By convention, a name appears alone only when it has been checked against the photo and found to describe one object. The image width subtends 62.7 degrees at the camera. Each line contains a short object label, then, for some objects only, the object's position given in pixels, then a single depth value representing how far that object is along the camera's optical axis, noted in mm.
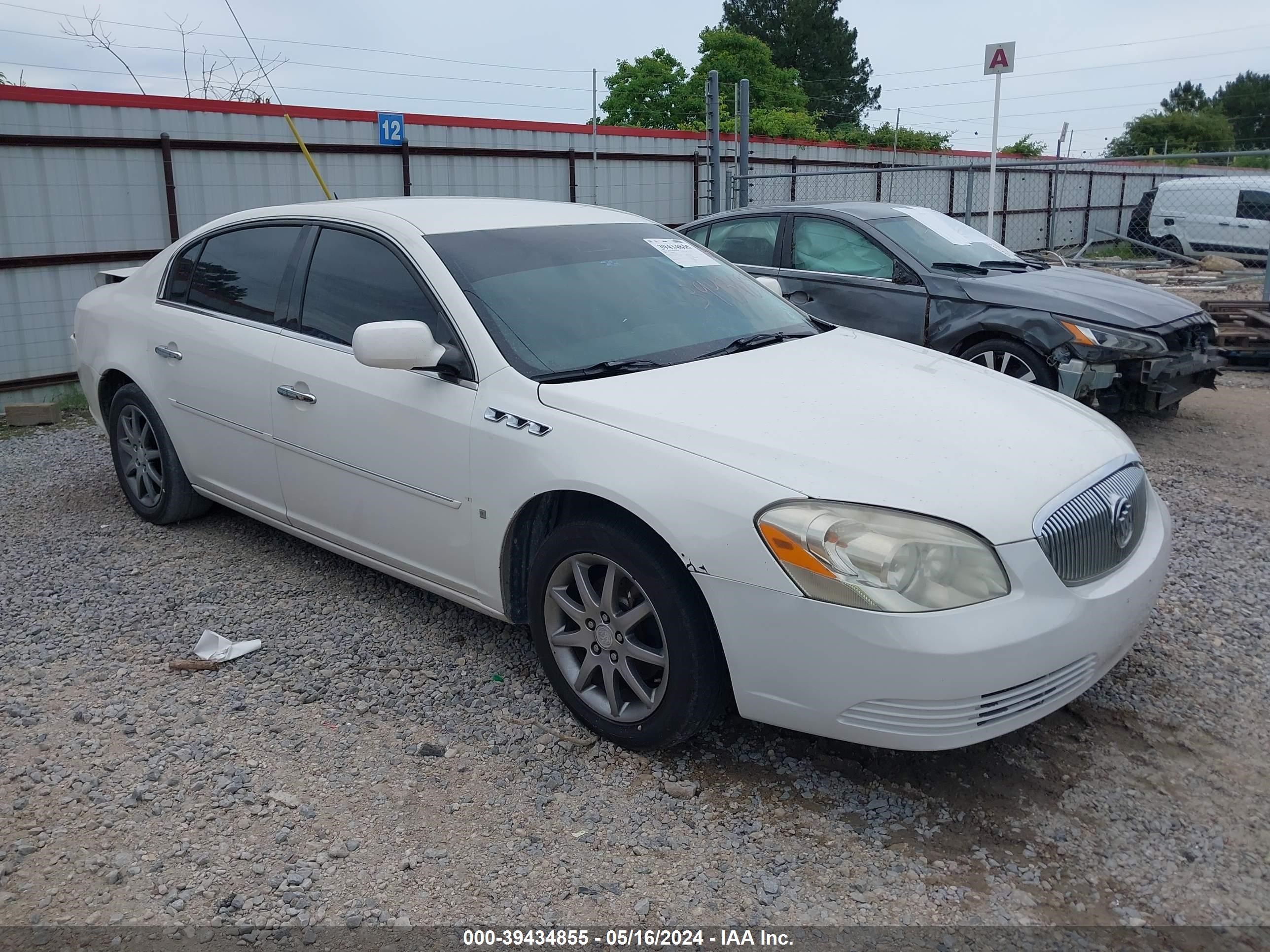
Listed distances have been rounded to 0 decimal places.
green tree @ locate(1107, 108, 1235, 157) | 56938
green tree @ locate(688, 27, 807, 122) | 50938
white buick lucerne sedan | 2660
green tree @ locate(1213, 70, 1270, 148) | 71875
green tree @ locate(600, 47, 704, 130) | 48812
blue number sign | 11250
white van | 18891
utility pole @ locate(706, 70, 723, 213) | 12211
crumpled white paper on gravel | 3846
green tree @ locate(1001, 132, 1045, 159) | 45906
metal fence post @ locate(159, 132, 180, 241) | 9195
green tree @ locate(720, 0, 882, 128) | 57969
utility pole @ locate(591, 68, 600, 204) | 13039
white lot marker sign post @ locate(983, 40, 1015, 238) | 12102
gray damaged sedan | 6402
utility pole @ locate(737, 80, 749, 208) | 12297
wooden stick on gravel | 3768
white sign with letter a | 12094
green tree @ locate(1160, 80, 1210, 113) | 81500
